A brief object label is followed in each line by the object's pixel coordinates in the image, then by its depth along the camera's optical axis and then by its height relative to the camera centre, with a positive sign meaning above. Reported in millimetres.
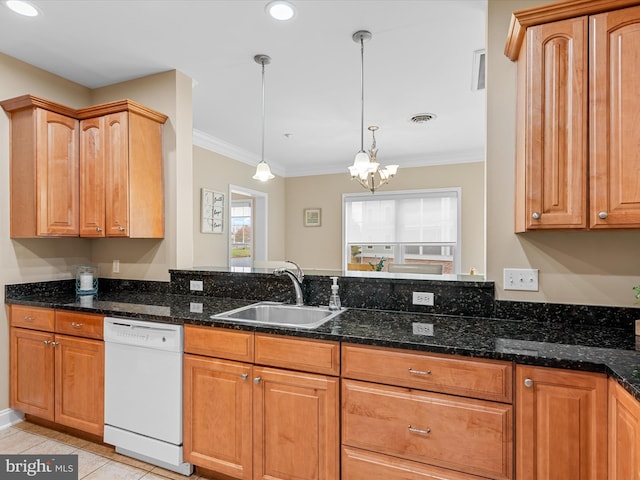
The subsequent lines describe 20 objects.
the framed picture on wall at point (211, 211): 4410 +352
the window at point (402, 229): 5508 +174
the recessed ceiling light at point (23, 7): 2035 +1312
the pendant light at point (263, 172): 2898 +534
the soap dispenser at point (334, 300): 2154 -352
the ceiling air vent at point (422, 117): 3799 +1292
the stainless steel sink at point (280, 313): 2135 -444
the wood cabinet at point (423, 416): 1400 -710
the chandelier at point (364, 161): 2334 +800
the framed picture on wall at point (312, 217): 6227 +389
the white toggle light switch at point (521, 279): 1882 -201
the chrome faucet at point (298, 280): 2256 -248
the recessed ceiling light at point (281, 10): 2021 +1296
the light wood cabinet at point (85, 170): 2514 +501
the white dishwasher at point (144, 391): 1978 -844
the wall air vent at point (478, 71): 2584 +1290
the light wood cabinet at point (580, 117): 1458 +509
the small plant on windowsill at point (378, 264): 5761 -388
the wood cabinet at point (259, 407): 1658 -805
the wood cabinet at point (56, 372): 2234 -846
